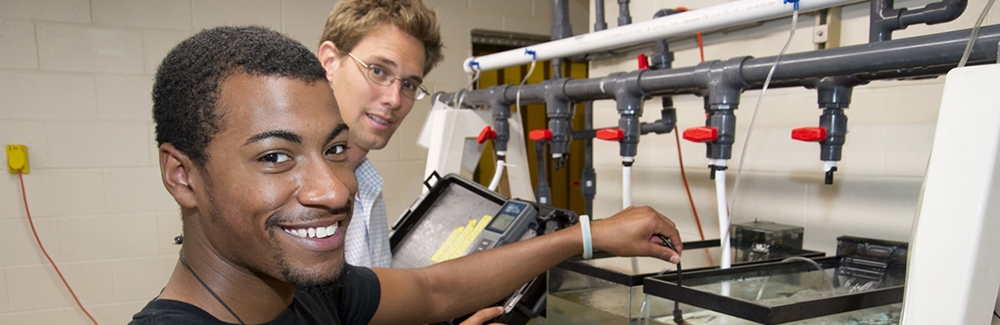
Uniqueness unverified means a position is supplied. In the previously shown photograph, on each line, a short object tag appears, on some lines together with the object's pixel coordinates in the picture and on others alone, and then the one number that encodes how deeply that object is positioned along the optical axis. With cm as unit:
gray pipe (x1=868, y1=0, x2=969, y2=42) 82
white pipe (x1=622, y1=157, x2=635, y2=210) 110
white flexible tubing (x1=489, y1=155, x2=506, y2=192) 141
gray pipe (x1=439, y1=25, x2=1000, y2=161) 71
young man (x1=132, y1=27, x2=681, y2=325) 61
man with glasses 123
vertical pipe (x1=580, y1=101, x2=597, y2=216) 134
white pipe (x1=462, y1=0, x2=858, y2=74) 93
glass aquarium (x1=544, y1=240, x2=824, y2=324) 88
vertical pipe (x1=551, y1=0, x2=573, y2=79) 137
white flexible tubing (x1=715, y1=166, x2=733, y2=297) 96
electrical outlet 191
